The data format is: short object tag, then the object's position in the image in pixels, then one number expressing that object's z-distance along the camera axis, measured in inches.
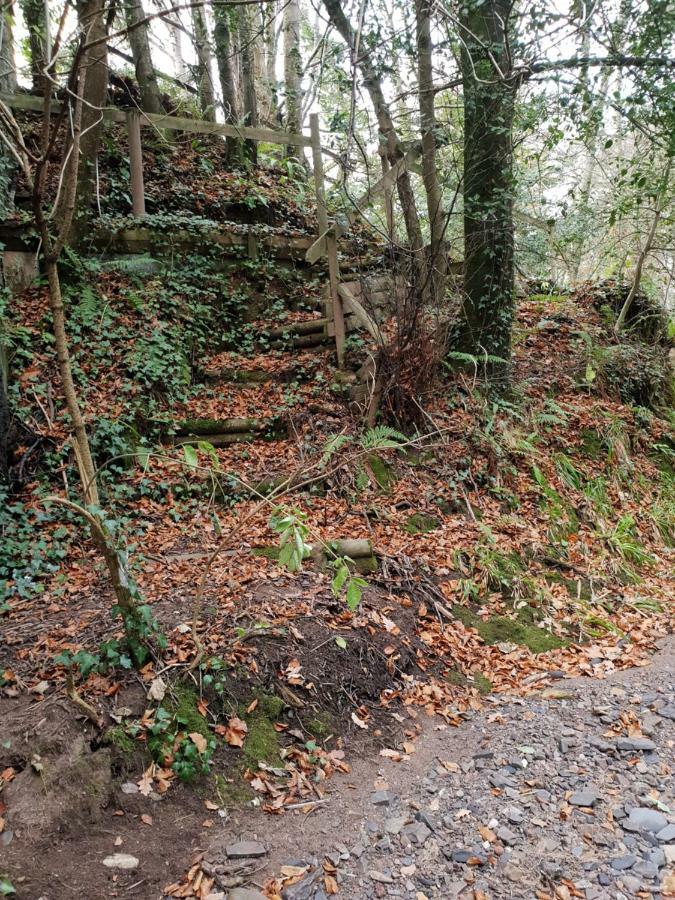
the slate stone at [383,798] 113.0
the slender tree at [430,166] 260.2
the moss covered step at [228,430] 244.9
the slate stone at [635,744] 121.0
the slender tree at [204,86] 396.8
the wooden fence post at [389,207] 247.9
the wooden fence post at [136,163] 302.0
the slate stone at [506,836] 99.4
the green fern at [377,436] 215.1
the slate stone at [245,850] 98.3
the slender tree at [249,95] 422.8
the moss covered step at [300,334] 307.1
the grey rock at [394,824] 105.4
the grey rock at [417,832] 102.6
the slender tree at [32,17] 299.7
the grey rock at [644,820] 99.1
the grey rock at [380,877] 94.6
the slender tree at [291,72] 247.5
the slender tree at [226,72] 373.1
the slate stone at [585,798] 106.6
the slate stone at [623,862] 91.1
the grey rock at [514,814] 103.8
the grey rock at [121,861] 92.3
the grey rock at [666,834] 95.4
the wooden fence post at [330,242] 263.9
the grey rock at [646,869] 89.1
